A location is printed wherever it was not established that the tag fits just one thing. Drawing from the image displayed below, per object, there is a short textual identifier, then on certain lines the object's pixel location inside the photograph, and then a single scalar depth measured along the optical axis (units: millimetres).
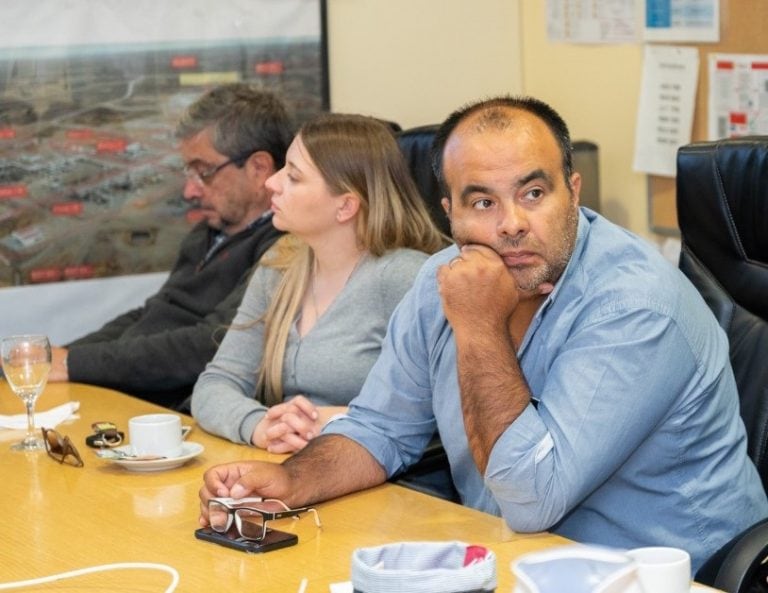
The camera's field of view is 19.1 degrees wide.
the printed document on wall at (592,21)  6526
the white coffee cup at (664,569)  2182
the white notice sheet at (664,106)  6181
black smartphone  2989
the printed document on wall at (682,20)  6008
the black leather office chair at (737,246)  3655
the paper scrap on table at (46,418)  4424
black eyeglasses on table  3068
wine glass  4131
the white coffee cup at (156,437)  3858
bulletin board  5801
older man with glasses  5670
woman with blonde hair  4583
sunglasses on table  3896
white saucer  3793
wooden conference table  2856
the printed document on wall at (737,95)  5767
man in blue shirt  3115
